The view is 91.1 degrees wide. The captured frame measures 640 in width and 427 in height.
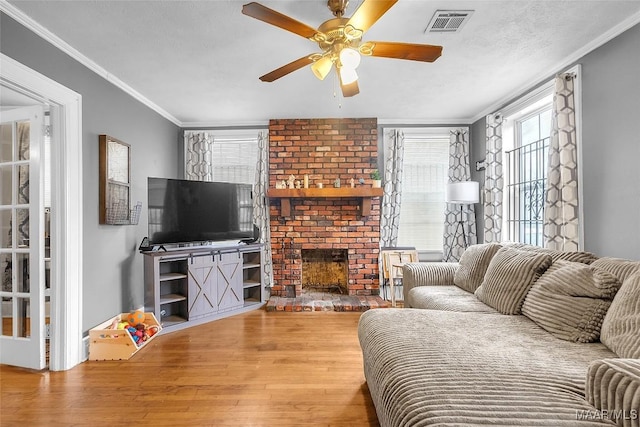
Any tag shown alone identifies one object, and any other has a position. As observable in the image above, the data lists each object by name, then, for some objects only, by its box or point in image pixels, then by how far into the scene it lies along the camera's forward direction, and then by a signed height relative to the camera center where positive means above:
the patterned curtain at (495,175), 3.69 +0.44
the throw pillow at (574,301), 1.62 -0.50
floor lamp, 3.78 +0.24
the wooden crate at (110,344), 2.57 -1.05
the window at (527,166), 3.21 +0.50
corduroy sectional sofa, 0.97 -0.62
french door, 2.35 -0.15
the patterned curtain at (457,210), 4.31 +0.03
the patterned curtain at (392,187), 4.35 +0.36
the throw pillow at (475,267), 2.71 -0.49
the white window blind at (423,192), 4.51 +0.30
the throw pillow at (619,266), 1.69 -0.32
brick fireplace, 4.33 +0.15
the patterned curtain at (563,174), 2.56 +0.31
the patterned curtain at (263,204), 4.35 +0.15
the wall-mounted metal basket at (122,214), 2.89 +0.03
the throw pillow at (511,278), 2.08 -0.47
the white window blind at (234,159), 4.55 +0.81
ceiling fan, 1.57 +1.00
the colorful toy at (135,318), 3.00 -0.97
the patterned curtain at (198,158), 4.39 +0.82
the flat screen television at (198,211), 3.33 +0.05
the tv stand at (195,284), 3.21 -0.76
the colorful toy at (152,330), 2.94 -1.08
